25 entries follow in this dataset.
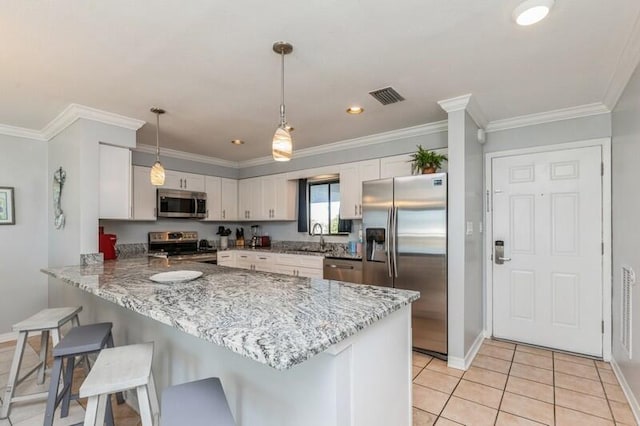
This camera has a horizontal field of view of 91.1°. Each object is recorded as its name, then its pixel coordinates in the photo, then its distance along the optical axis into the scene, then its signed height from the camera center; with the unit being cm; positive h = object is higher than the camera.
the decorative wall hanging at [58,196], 324 +17
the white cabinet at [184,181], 461 +48
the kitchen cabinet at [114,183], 306 +30
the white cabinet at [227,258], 477 -70
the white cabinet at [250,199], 525 +23
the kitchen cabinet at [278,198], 491 +22
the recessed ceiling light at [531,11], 153 +101
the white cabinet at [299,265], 402 -71
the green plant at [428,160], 313 +52
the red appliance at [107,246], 324 -35
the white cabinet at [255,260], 459 -73
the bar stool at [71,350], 172 -78
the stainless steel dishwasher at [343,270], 364 -69
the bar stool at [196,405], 112 -73
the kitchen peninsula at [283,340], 109 -51
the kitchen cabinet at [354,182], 400 +39
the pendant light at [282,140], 190 +44
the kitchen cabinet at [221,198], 512 +24
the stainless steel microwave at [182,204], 443 +13
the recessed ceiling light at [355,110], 298 +99
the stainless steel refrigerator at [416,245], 292 -33
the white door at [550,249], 299 -38
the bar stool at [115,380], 129 -70
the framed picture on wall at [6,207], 346 +6
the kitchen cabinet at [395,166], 372 +55
